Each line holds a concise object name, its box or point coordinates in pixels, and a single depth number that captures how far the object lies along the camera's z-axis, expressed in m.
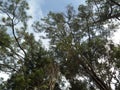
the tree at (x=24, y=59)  9.19
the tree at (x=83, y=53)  10.89
